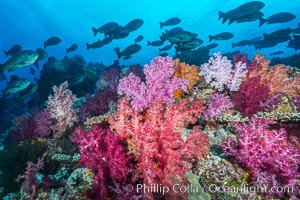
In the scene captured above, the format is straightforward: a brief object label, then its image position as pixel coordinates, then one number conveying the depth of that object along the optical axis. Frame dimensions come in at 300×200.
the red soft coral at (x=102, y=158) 3.01
